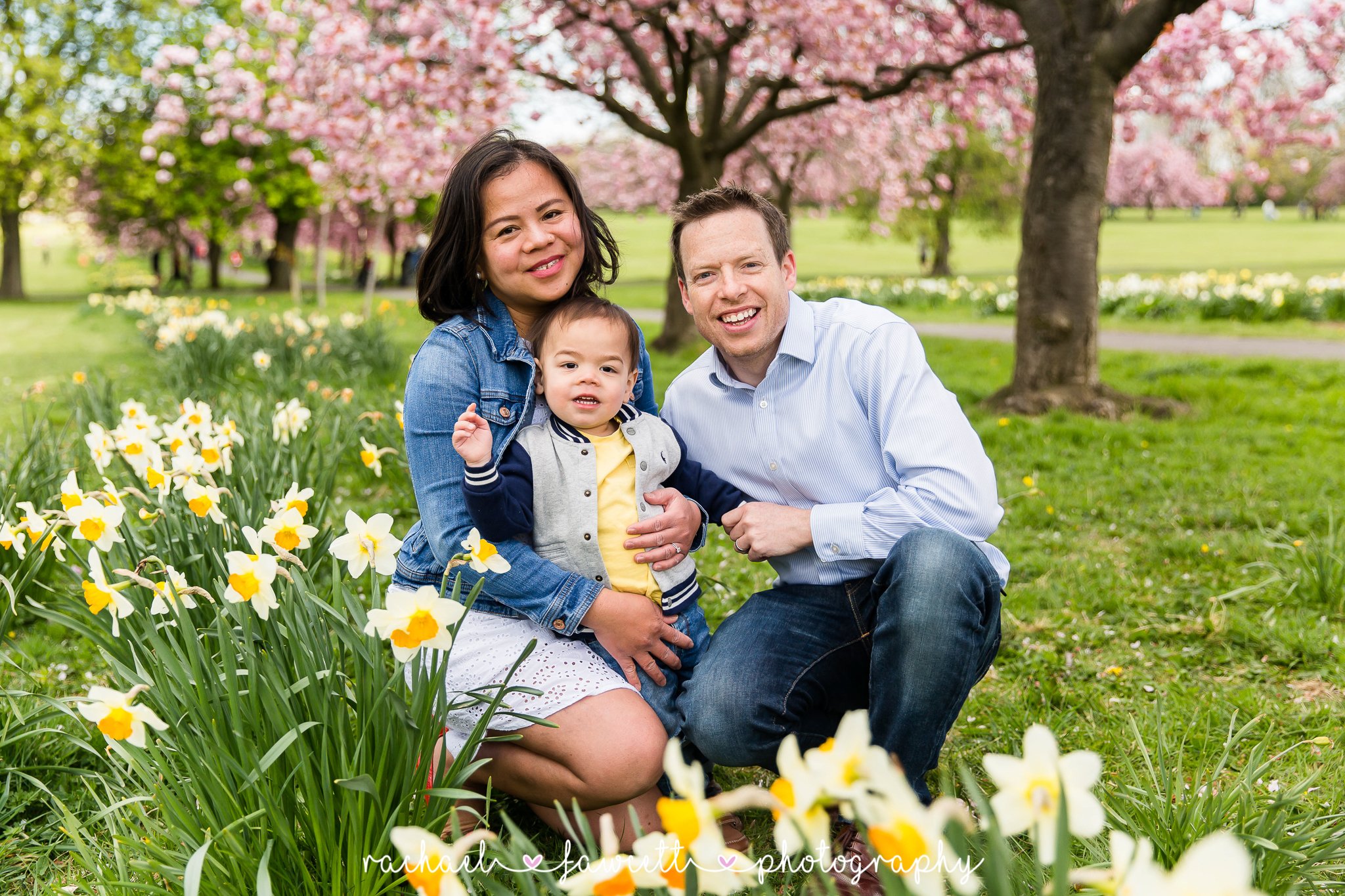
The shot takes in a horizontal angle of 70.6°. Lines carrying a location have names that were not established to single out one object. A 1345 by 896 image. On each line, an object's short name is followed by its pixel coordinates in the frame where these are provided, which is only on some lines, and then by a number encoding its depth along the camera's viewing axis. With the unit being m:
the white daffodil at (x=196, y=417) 2.55
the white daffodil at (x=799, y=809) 0.92
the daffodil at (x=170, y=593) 1.73
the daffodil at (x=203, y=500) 2.01
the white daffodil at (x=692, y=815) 0.91
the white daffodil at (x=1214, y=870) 0.71
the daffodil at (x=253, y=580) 1.57
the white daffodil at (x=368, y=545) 1.67
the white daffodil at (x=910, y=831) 0.82
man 1.85
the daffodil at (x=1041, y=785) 0.92
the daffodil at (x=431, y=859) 0.98
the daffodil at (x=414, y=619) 1.43
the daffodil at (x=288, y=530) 1.76
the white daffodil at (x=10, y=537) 2.04
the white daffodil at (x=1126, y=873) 0.77
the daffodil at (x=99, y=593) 1.66
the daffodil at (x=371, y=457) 2.54
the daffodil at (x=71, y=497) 1.89
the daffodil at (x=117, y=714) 1.38
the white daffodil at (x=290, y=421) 3.15
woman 1.91
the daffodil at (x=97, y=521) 1.86
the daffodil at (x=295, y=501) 1.82
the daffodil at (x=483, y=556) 1.69
